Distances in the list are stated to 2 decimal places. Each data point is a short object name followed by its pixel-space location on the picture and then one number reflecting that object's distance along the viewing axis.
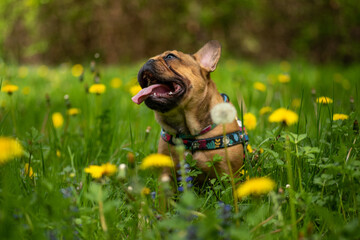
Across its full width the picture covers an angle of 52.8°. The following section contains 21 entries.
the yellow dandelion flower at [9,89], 2.54
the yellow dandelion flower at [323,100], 2.14
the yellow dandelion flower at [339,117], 2.11
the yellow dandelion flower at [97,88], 2.58
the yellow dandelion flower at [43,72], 6.01
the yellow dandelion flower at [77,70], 4.79
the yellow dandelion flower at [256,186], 1.30
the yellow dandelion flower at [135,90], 3.02
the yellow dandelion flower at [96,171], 1.52
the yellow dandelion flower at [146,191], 1.49
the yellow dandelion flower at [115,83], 4.44
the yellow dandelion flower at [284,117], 1.65
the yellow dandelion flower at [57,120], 3.11
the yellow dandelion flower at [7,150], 1.39
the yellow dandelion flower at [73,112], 2.79
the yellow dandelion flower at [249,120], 2.73
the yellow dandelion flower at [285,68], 6.32
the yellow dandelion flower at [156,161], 1.39
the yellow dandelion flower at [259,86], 3.48
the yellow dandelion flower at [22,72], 5.37
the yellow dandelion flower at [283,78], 3.35
